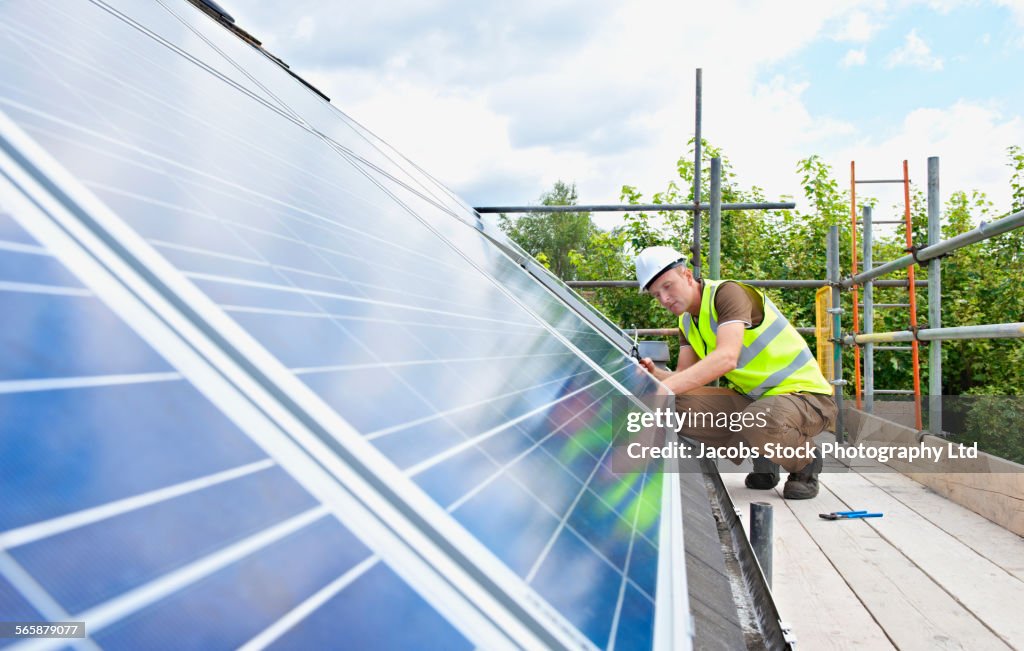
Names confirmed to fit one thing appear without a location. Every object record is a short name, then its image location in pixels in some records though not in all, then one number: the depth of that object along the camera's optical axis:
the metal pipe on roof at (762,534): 2.43
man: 4.11
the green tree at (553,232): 39.72
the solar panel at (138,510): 0.40
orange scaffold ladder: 5.41
